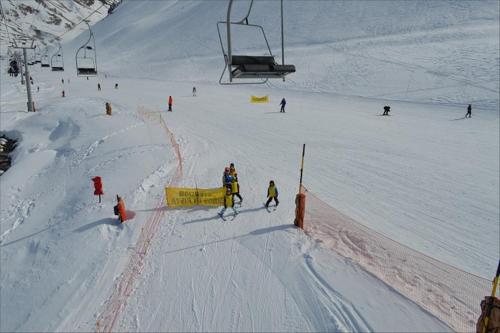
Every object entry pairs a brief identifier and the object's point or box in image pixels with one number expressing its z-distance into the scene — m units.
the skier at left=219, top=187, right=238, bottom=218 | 10.01
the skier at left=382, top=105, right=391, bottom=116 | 25.66
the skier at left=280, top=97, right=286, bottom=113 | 25.11
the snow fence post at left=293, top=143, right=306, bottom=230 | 8.81
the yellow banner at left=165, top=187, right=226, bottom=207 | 10.35
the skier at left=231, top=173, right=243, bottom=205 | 10.10
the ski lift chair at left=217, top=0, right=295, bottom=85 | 7.32
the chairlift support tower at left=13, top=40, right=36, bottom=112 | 27.97
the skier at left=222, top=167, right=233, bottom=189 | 10.03
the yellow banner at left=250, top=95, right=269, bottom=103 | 30.42
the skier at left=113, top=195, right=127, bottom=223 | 9.61
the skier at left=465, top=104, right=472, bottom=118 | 24.76
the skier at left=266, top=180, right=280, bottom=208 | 9.96
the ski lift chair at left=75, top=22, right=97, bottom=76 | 23.55
